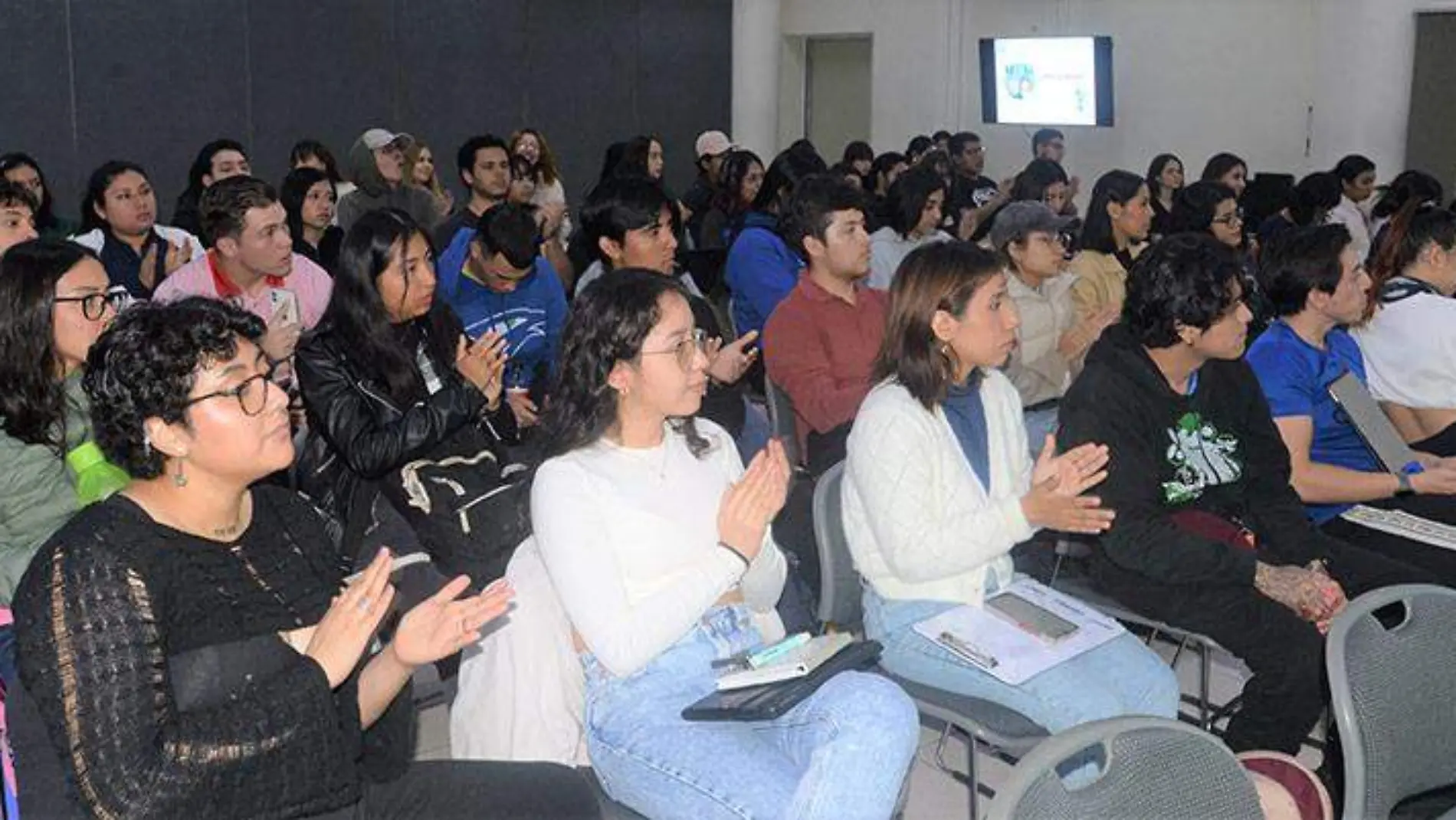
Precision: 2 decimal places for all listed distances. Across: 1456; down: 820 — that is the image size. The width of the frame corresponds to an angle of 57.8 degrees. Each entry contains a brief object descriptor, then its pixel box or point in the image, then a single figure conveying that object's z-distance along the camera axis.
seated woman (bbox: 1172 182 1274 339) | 6.18
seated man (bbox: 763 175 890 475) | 3.95
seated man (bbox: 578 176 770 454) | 3.88
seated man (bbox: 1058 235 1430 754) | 2.93
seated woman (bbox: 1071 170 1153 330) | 5.80
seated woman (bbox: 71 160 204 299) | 5.00
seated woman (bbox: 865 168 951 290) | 5.98
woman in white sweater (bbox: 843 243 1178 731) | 2.60
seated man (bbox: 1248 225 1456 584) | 3.48
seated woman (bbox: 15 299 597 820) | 1.70
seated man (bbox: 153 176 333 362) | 3.99
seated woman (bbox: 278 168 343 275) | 5.50
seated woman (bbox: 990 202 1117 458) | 4.67
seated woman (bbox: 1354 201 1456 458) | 3.87
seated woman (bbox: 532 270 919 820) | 2.12
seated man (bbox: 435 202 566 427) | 4.25
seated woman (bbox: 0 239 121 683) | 2.66
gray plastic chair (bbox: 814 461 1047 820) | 2.50
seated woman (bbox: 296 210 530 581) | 2.92
